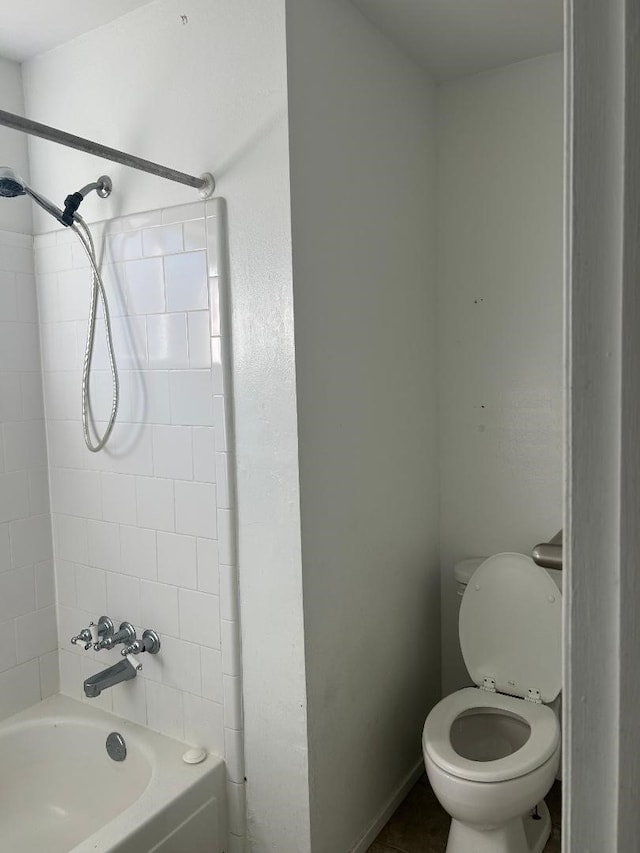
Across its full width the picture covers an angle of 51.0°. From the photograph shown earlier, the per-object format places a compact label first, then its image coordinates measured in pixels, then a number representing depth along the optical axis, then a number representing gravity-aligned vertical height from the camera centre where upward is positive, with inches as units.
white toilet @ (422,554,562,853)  71.4 -41.3
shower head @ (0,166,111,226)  66.1 +20.3
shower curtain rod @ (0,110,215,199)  56.6 +22.2
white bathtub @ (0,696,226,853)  70.6 -46.5
